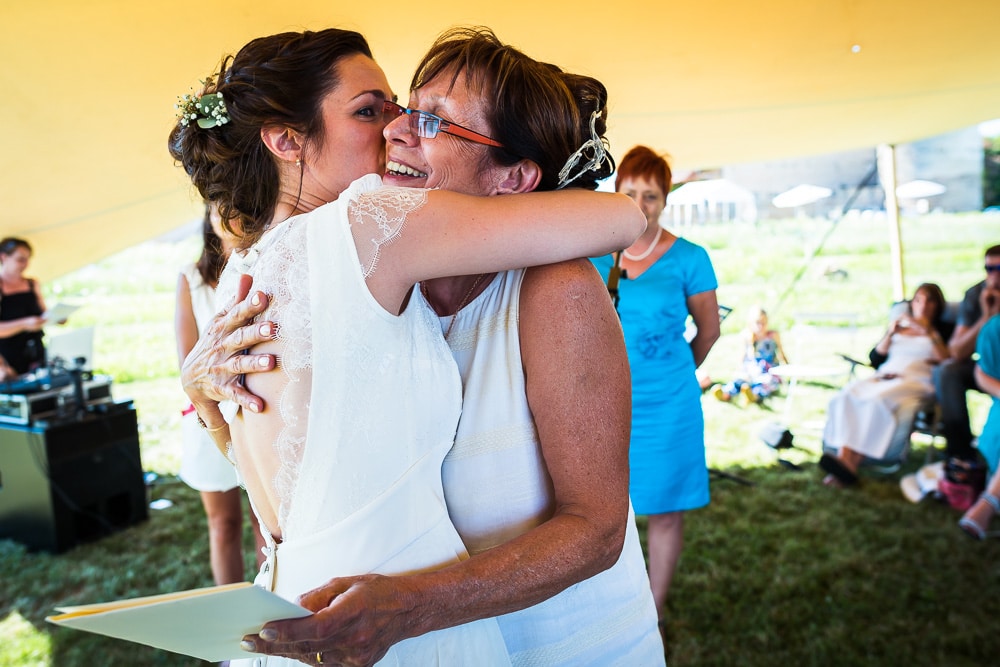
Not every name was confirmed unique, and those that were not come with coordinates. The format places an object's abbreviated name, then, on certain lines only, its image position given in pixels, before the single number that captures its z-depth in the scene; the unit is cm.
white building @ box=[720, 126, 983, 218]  1330
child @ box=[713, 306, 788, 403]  759
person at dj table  604
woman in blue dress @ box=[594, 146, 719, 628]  324
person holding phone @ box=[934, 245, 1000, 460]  511
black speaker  462
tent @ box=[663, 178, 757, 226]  1200
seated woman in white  546
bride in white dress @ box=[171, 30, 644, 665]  103
